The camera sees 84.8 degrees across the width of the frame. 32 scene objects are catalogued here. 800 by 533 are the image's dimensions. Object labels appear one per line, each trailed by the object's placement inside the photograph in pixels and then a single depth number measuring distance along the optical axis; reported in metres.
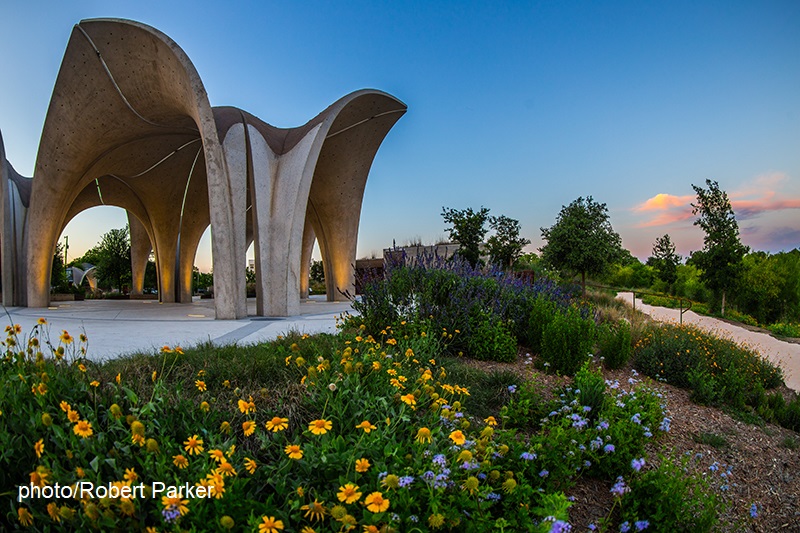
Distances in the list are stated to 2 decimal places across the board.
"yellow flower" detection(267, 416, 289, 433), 1.77
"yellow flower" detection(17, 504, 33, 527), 1.50
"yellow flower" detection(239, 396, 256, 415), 1.93
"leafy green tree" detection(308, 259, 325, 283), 41.09
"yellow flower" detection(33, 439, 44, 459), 1.69
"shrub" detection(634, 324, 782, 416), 5.54
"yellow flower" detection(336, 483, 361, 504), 1.45
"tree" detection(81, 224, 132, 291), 33.97
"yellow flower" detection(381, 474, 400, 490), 1.56
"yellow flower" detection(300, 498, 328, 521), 1.47
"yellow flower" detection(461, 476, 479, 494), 1.65
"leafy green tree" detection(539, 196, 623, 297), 22.61
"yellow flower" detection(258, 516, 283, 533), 1.36
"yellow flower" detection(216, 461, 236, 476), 1.53
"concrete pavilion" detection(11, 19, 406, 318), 11.91
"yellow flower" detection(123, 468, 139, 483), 1.51
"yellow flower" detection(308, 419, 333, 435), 1.76
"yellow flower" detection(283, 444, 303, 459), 1.65
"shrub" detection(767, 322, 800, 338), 21.55
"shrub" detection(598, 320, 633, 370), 5.86
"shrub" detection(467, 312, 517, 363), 5.37
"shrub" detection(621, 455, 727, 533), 2.42
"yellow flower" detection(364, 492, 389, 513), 1.43
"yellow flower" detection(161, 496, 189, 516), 1.34
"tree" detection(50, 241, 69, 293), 32.41
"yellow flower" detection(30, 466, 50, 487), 1.45
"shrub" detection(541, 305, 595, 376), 5.12
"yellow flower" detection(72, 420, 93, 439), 1.65
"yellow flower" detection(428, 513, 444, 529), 1.56
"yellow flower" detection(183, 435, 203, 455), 1.73
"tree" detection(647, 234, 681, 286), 35.50
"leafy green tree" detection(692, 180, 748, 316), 22.45
